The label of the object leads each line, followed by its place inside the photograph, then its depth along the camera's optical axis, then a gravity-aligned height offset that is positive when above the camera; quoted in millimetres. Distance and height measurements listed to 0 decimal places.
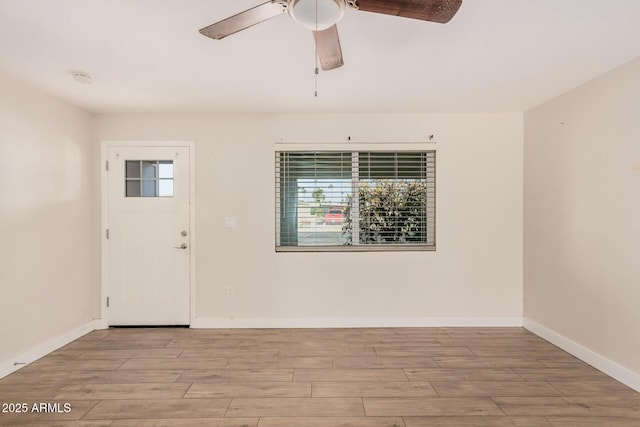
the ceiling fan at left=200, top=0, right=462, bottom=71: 1386 +880
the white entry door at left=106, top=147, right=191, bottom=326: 3580 -463
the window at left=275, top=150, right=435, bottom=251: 3652 +131
